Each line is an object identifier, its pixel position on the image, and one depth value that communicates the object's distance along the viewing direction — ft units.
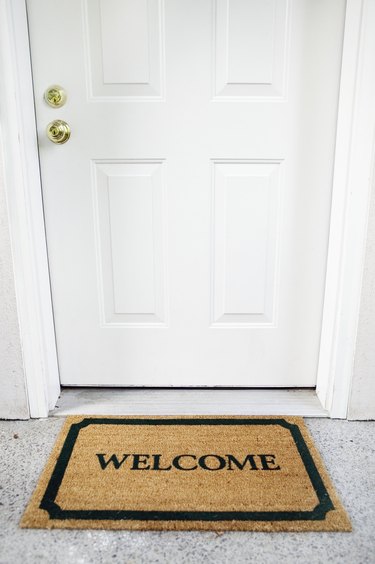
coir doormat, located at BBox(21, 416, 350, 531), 3.71
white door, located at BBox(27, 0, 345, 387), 4.38
